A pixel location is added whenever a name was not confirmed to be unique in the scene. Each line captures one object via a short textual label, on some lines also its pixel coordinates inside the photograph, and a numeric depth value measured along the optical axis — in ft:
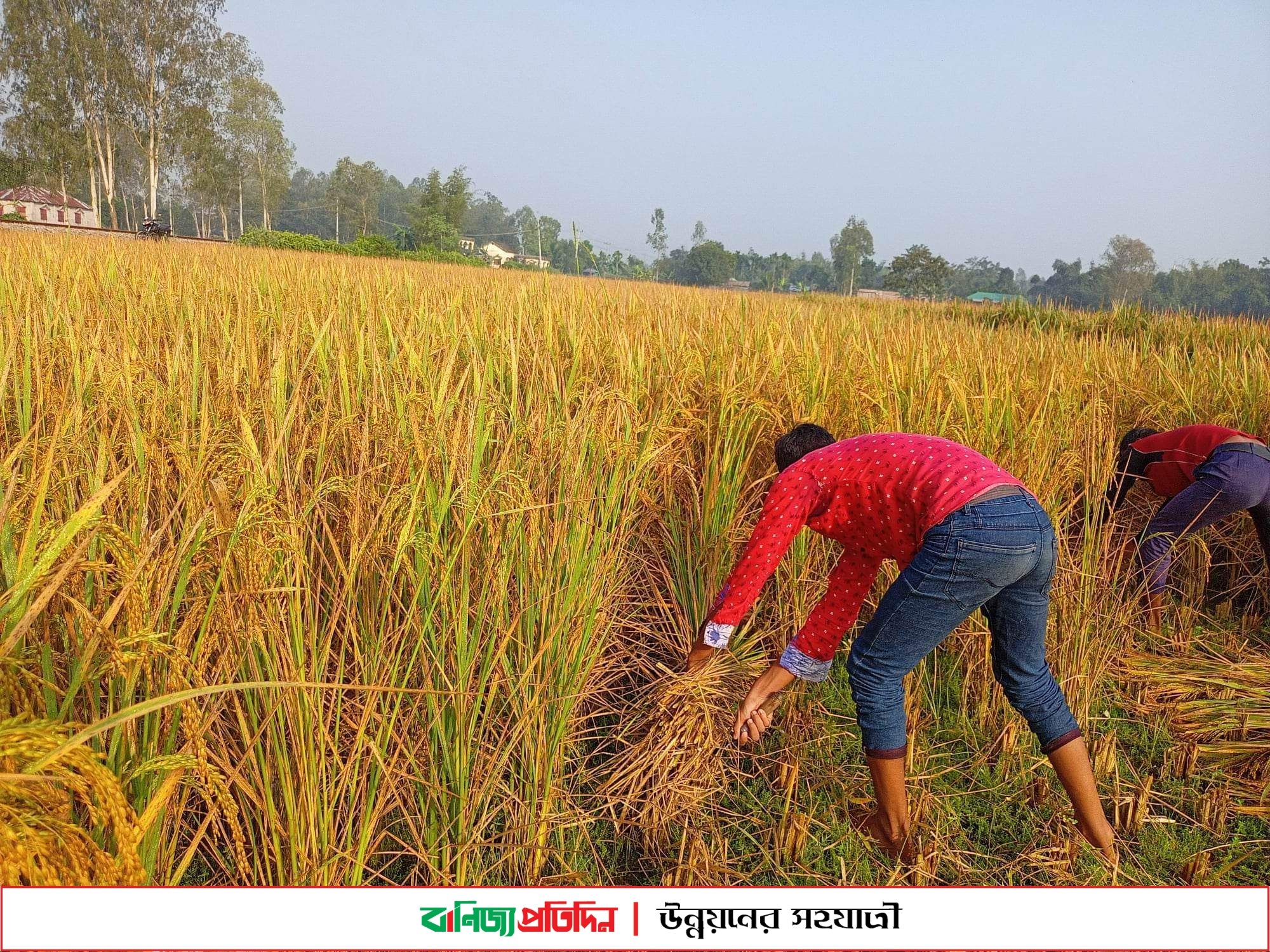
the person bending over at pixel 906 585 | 5.53
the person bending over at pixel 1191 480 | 8.95
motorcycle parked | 48.34
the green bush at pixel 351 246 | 64.80
